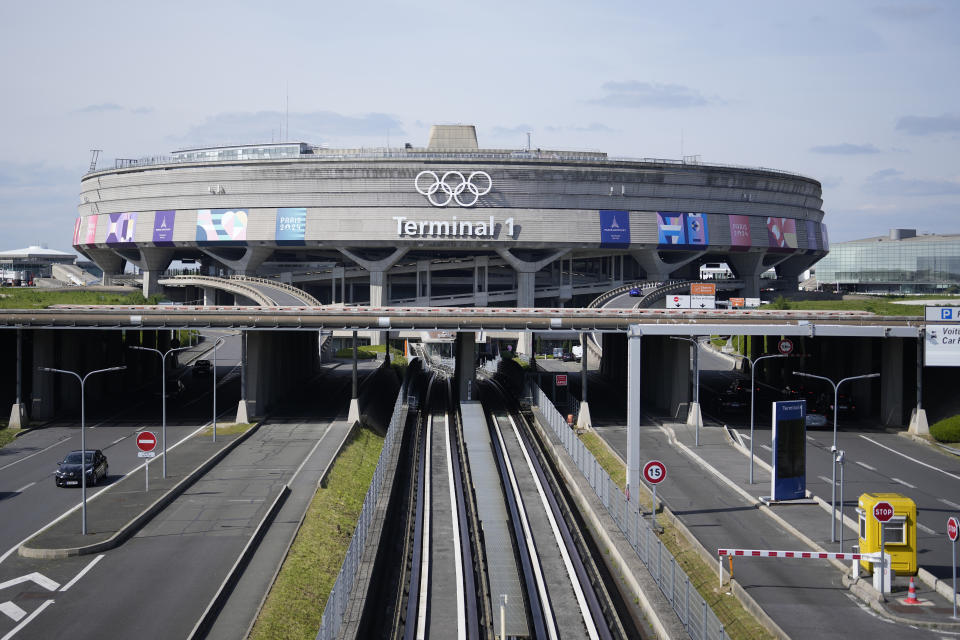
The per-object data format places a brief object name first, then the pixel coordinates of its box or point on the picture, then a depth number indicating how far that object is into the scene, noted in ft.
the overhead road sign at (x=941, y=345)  180.34
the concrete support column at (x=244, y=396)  199.21
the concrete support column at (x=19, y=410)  189.78
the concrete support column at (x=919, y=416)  185.47
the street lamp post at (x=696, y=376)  184.24
